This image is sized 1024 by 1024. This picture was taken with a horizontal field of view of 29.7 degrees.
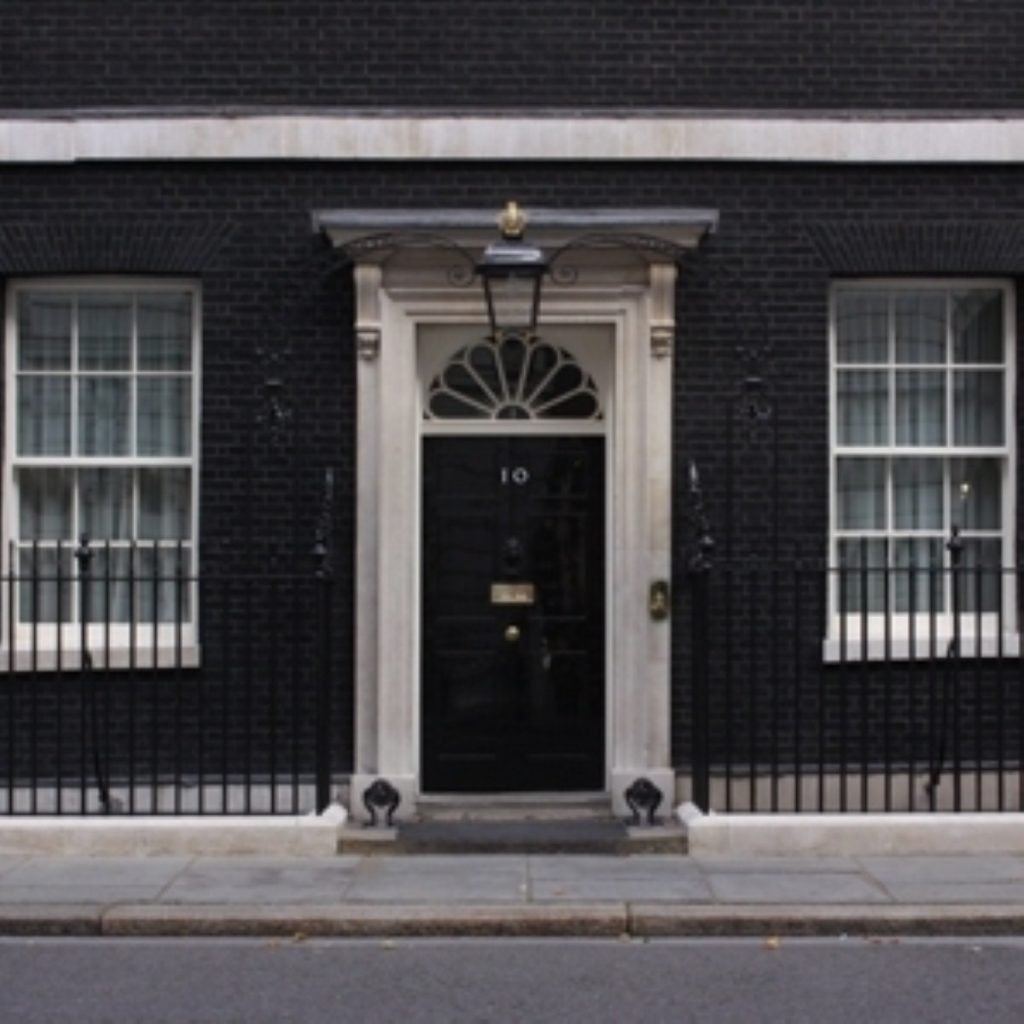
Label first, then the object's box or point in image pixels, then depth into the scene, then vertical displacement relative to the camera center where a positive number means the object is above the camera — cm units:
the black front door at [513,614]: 1199 -56
